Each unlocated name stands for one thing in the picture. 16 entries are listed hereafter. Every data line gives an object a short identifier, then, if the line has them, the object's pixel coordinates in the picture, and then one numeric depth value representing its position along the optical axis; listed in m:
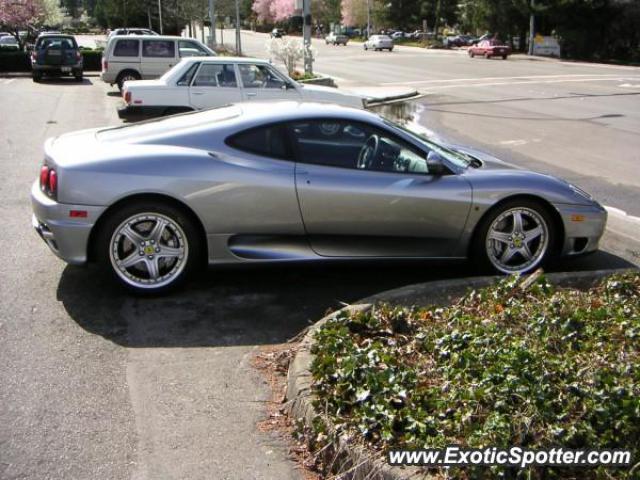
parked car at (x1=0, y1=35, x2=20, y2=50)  37.41
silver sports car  5.63
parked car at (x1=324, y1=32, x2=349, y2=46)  82.75
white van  23.42
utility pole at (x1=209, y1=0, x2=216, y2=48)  39.50
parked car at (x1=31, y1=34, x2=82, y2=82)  28.47
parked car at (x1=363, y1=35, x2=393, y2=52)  68.62
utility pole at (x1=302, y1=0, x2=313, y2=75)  26.38
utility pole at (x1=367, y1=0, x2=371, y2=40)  90.80
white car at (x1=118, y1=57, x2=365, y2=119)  15.02
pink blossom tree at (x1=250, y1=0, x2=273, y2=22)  127.88
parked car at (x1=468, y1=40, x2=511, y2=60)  53.91
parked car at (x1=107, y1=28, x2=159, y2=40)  35.19
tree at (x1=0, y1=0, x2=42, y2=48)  42.66
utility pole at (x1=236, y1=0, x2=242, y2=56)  41.50
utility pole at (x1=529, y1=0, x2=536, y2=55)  56.14
